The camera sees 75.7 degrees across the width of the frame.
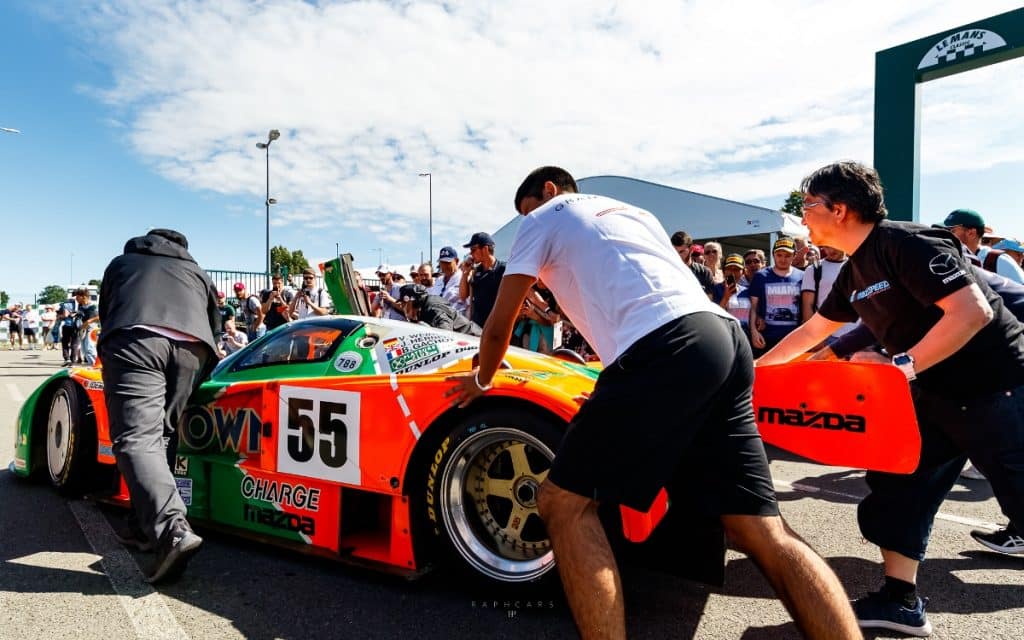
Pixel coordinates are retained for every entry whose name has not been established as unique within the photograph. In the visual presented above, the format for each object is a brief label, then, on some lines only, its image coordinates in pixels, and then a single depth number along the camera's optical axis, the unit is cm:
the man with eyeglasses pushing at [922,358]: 206
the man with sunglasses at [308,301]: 924
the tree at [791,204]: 4864
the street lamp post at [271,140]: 2012
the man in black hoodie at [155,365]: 277
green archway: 811
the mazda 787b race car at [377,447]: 253
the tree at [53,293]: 7690
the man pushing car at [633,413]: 165
